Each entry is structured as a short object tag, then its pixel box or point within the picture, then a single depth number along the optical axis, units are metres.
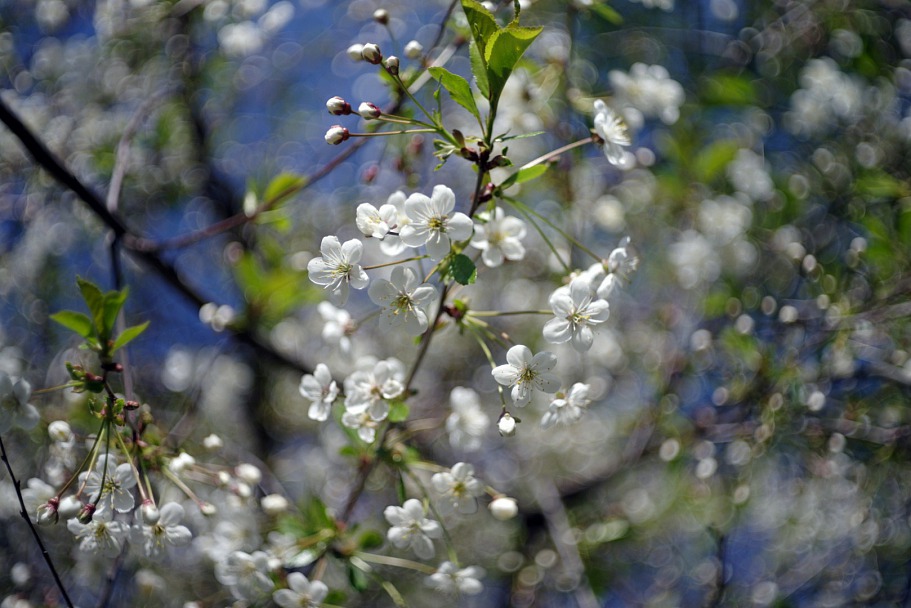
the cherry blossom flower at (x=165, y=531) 1.05
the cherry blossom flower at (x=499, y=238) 1.05
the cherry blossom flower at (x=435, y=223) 1.01
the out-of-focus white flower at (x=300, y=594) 1.07
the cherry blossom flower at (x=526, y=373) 1.03
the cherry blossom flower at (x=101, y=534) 1.04
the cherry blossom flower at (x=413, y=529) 1.07
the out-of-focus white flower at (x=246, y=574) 1.08
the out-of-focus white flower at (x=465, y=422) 1.10
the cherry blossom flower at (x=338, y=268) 1.03
